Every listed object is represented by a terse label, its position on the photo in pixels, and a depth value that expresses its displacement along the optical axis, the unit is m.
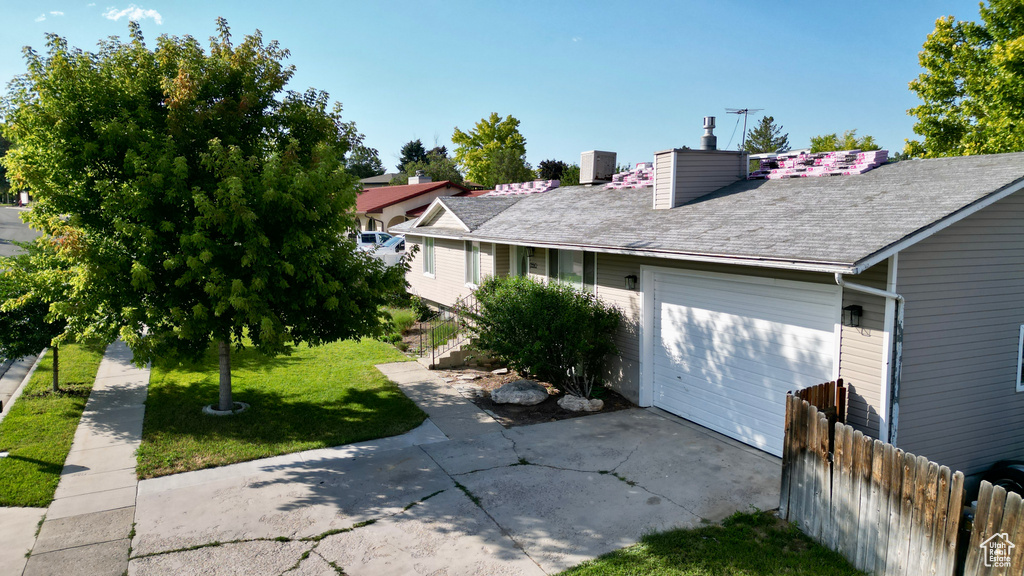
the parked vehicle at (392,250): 28.19
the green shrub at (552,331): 11.18
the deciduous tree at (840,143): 52.39
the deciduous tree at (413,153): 93.81
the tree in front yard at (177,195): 8.44
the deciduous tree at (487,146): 56.41
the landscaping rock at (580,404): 11.09
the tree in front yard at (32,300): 8.87
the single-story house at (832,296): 7.25
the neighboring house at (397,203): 38.31
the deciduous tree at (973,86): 17.34
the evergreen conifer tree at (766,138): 82.31
